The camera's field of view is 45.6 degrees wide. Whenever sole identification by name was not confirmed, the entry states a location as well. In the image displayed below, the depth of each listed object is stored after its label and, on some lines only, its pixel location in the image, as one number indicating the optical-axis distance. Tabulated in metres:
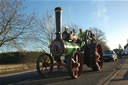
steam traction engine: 6.79
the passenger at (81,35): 9.16
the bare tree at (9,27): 12.49
